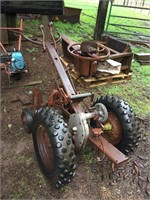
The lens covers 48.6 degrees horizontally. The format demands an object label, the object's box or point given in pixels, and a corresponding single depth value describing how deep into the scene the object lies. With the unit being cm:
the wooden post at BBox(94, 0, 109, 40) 424
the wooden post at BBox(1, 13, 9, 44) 375
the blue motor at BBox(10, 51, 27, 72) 290
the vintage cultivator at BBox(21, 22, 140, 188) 159
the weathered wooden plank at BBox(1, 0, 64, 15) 287
